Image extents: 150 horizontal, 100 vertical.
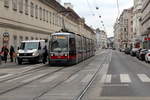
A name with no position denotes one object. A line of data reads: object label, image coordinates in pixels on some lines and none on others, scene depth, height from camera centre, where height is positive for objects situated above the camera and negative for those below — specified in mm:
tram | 20106 -51
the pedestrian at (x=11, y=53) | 23787 -533
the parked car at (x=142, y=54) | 28820 -806
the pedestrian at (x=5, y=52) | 22525 -410
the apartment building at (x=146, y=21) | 58607 +7037
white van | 21718 -312
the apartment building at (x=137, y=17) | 81364 +10595
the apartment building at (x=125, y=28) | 106683 +9193
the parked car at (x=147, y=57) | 24414 -1042
